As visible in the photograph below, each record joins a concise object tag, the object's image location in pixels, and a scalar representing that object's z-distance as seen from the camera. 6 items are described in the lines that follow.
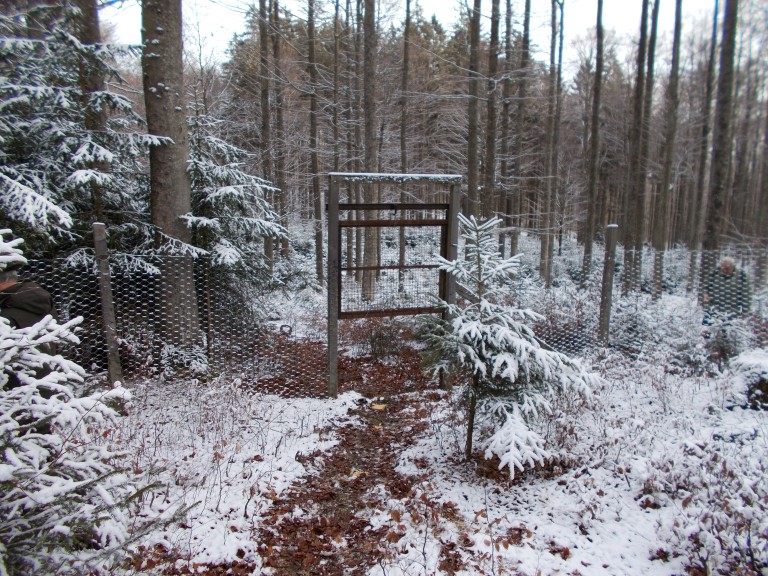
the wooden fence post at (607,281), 7.12
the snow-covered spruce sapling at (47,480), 1.63
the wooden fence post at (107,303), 4.74
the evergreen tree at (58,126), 5.02
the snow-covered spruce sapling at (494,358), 3.72
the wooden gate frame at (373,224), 5.78
